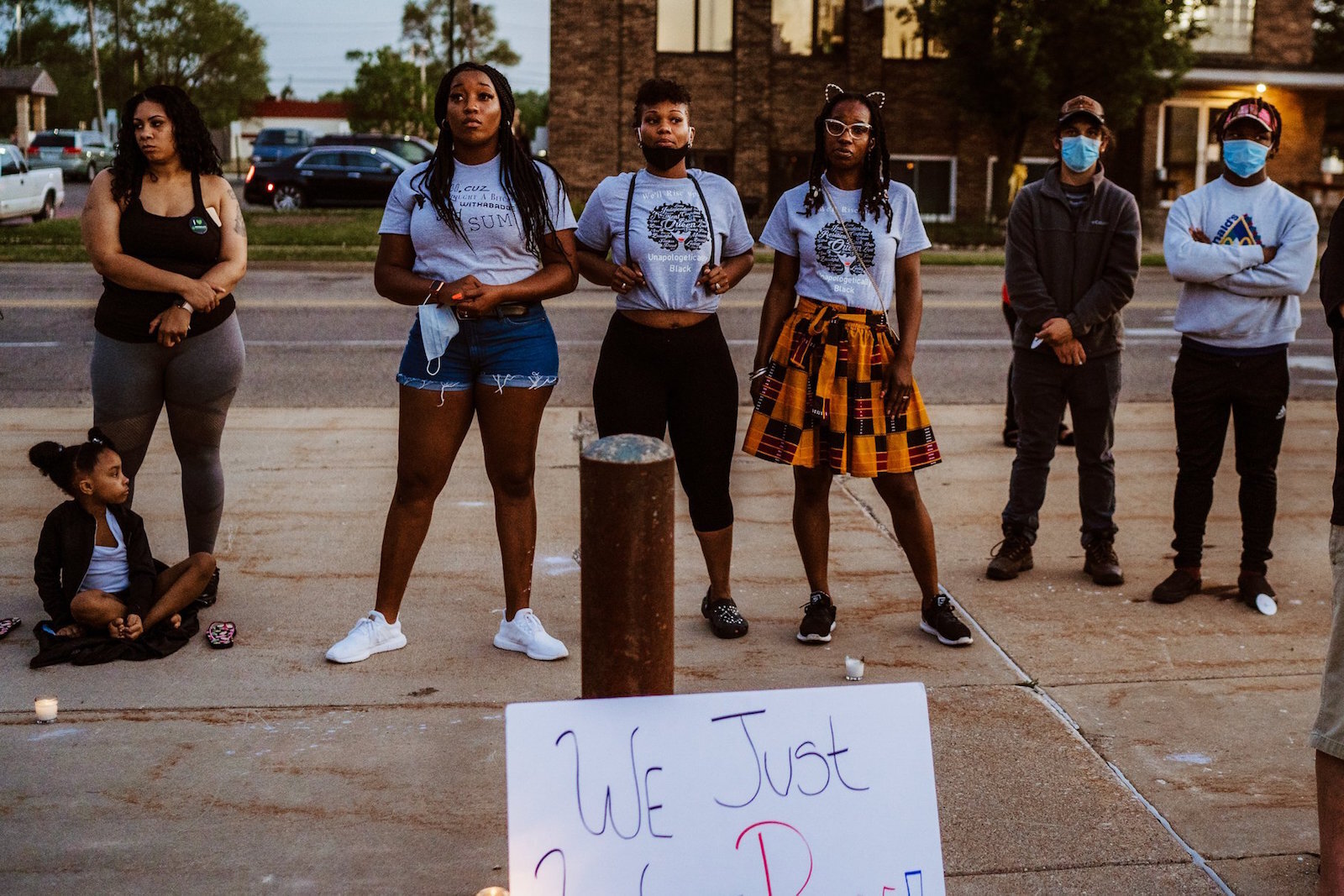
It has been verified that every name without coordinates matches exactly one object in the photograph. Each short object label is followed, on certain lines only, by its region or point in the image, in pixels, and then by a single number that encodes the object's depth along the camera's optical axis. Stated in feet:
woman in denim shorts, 14.43
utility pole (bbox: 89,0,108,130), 213.69
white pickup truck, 82.07
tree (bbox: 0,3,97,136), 252.62
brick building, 96.53
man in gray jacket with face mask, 17.97
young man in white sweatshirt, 17.10
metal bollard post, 7.99
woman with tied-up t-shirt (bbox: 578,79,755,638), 15.24
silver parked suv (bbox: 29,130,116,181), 140.97
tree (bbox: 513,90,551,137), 278.95
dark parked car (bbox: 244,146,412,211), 93.71
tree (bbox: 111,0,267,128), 254.88
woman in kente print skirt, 15.46
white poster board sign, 8.05
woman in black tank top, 15.71
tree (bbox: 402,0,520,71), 254.88
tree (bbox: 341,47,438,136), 194.29
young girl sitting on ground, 15.17
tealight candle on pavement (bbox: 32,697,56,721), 13.38
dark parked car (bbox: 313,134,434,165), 105.19
